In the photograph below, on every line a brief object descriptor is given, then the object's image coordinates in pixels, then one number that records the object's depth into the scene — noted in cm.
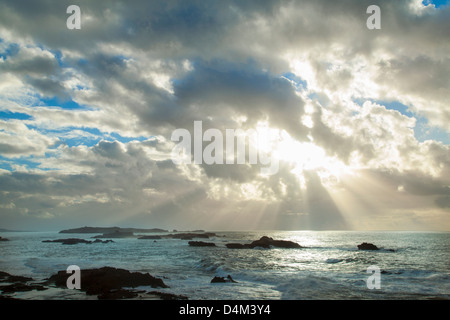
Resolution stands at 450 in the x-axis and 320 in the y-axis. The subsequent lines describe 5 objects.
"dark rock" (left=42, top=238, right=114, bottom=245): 10472
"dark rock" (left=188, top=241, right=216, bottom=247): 9125
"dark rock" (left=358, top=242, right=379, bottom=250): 7466
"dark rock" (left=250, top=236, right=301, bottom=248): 8282
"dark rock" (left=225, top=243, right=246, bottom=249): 8112
